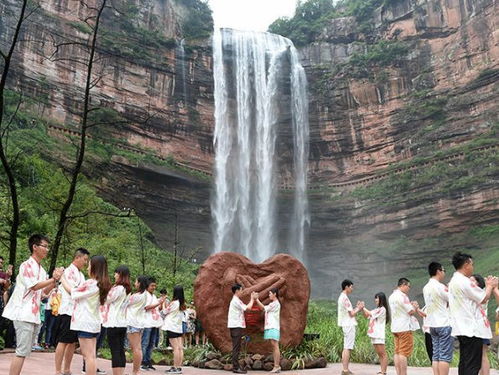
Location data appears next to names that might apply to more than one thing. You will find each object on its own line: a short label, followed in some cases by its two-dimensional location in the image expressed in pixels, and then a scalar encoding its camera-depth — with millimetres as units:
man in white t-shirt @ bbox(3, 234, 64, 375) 4484
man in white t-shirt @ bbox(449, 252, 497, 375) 4478
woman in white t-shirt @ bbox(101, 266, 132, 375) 5039
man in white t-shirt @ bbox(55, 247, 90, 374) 5066
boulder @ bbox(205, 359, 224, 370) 8237
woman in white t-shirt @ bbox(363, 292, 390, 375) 6973
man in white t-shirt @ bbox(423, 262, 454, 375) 5277
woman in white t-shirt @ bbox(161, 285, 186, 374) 7156
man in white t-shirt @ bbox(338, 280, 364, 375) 7223
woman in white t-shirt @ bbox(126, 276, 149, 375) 5863
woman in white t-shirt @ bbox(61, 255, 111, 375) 4633
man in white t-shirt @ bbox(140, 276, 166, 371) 7047
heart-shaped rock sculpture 8742
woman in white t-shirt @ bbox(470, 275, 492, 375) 4570
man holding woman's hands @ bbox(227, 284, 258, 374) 7473
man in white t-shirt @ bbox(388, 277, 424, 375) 6207
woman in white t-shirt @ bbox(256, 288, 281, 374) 7641
